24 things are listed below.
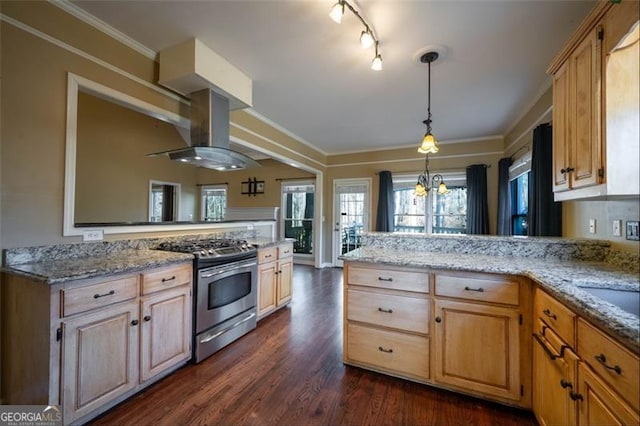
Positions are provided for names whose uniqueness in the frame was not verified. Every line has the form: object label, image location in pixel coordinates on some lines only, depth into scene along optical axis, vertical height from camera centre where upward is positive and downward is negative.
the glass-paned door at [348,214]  5.96 +0.06
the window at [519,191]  3.79 +0.45
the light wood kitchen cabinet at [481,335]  1.65 -0.77
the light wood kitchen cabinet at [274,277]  2.96 -0.75
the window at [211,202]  7.01 +0.37
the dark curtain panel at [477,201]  4.78 +0.31
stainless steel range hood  2.46 +0.83
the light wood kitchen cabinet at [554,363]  1.16 -0.72
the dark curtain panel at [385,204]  5.48 +0.28
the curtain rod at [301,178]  6.21 +0.92
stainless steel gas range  2.19 -0.70
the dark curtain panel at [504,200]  4.45 +0.31
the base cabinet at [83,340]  1.40 -0.75
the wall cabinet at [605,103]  1.29 +0.62
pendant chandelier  2.24 +0.70
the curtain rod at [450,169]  5.07 +0.95
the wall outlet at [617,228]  1.72 -0.06
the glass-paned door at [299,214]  6.46 +0.06
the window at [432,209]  5.21 +0.18
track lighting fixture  1.59 +1.27
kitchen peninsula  1.27 -0.56
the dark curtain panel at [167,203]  6.09 +0.29
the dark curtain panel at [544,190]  2.60 +0.29
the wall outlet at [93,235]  1.95 -0.16
